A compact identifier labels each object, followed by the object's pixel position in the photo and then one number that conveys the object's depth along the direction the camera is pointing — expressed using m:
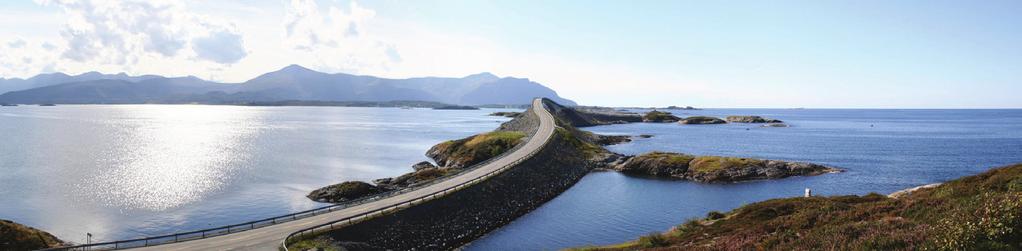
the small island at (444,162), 73.94
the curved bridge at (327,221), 39.97
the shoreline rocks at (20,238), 41.56
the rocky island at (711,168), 88.31
